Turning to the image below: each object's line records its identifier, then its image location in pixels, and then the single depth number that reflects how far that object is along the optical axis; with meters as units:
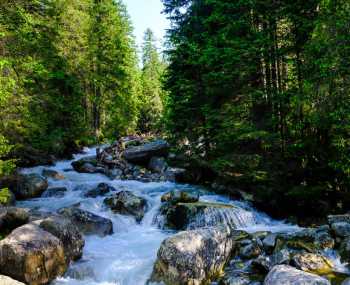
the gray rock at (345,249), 9.91
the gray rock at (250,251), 10.45
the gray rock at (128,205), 15.30
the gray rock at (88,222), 13.35
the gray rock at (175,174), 20.59
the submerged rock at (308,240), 10.39
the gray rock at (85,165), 22.88
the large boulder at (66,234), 10.96
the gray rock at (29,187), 17.45
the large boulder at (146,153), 25.52
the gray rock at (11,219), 11.96
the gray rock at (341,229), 10.70
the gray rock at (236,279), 9.24
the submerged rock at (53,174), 20.72
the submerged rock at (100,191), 17.51
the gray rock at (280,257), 9.68
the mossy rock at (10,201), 15.54
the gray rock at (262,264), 9.60
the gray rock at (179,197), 15.50
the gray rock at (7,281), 8.13
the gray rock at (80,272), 10.41
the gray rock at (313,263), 9.35
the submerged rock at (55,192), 17.91
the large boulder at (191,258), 9.26
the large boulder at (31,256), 9.37
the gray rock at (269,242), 10.68
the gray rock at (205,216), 13.69
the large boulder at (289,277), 7.55
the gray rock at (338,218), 11.41
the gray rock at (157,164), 23.34
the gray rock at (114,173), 22.05
